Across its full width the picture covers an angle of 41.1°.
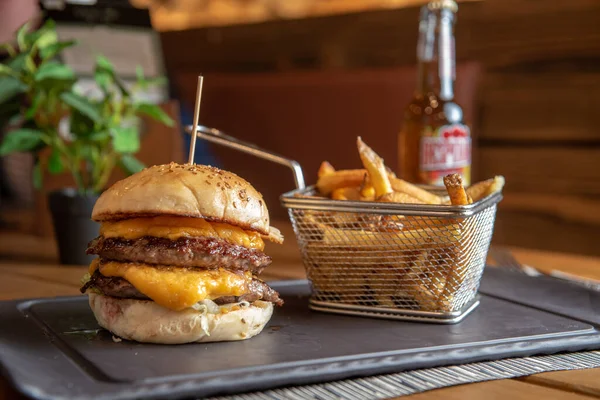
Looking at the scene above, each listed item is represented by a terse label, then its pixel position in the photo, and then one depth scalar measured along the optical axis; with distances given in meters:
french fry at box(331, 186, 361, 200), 0.57
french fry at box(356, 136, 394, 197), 0.53
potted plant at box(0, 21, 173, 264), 0.69
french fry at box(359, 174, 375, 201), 0.56
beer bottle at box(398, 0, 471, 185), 0.69
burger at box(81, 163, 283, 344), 0.44
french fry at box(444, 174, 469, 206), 0.48
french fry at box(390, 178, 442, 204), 0.55
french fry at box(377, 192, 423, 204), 0.52
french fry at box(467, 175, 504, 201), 0.55
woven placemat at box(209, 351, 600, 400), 0.36
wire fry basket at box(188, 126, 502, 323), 0.49
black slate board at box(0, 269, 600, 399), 0.36
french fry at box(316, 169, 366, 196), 0.57
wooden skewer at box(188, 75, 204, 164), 0.52
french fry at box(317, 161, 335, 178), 0.59
